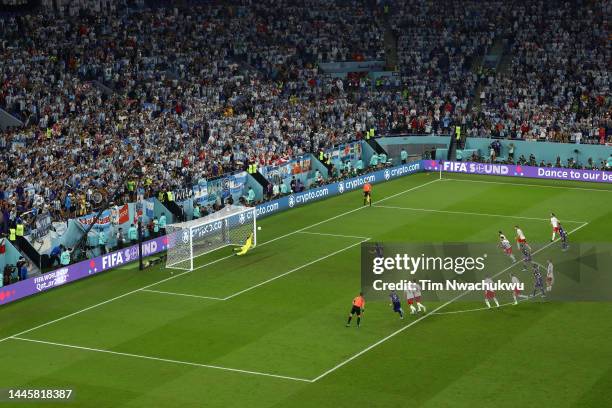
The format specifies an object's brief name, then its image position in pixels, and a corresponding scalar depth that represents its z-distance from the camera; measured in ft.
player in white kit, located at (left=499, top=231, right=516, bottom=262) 155.49
